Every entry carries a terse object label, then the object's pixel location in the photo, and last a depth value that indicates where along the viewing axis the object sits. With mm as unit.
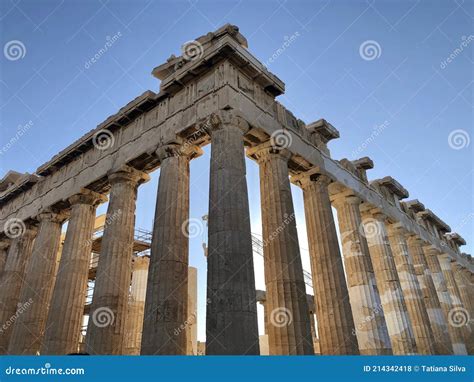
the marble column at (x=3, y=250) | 28544
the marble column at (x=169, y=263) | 13938
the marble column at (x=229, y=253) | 12062
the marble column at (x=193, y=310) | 34562
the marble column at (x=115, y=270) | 16812
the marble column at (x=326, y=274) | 17000
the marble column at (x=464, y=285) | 37550
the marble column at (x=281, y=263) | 14531
